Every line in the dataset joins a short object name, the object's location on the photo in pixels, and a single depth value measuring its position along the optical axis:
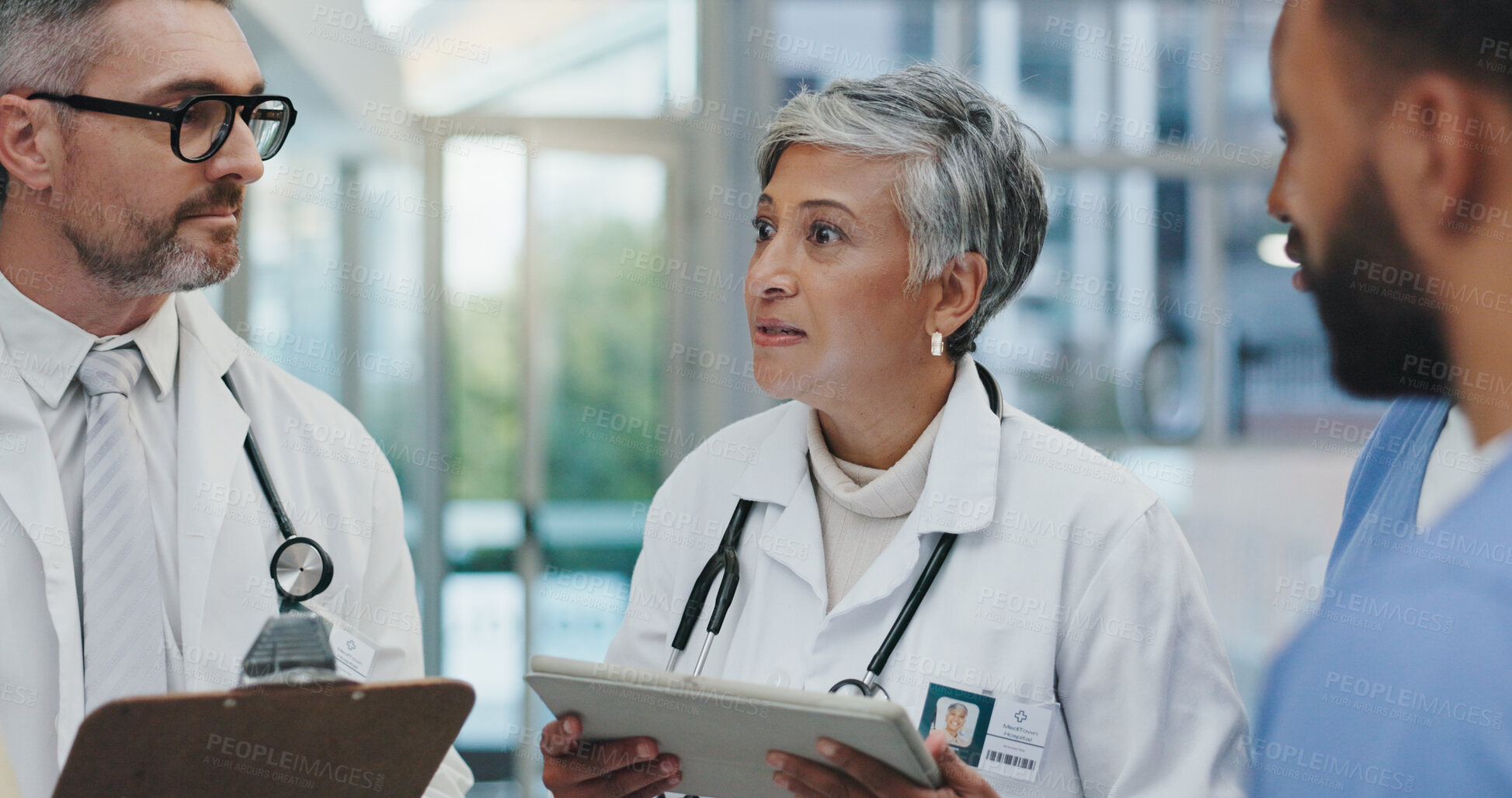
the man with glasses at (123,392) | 1.36
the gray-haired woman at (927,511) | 1.36
